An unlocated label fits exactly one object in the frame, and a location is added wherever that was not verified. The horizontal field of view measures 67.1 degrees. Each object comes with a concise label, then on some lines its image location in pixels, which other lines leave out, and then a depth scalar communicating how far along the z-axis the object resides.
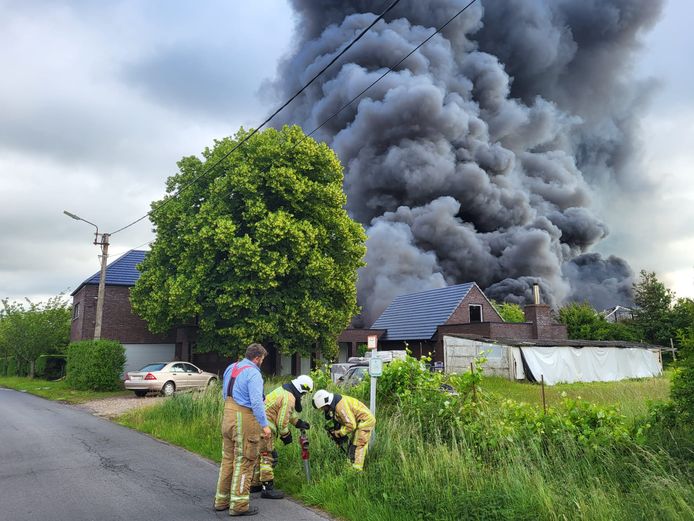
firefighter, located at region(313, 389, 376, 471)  6.82
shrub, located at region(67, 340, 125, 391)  22.68
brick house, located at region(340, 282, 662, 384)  27.47
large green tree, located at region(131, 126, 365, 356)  22.00
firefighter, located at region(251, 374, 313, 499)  6.63
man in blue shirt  5.89
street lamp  23.02
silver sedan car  20.53
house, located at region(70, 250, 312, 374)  31.08
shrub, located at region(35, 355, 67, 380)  36.16
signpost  7.69
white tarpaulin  27.62
